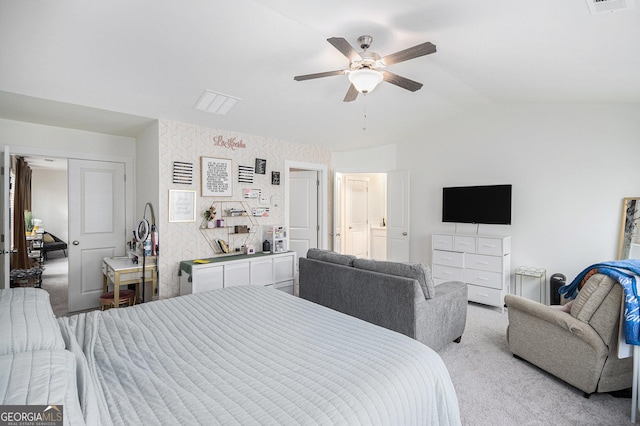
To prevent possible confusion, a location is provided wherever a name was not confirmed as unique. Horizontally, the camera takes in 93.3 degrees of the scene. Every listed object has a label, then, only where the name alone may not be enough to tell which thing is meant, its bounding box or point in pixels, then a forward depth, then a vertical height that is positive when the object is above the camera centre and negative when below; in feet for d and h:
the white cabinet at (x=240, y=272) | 12.14 -2.82
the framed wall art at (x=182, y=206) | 12.59 +0.09
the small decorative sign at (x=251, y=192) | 14.94 +0.80
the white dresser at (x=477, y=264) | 13.61 -2.63
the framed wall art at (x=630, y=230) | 11.39 -0.84
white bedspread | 3.51 -2.36
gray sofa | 8.75 -2.80
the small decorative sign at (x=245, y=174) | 14.73 +1.69
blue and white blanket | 6.43 -1.70
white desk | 11.53 -2.58
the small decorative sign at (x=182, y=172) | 12.64 +1.52
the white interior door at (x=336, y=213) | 18.87 -0.29
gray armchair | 7.13 -3.29
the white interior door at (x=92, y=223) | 13.42 -0.71
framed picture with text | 13.43 +1.43
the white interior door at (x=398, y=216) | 18.13 -0.46
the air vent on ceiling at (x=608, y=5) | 5.82 +4.01
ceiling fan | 6.93 +3.64
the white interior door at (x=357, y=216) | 23.40 -0.59
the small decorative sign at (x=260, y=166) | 15.34 +2.17
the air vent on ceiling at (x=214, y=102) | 11.13 +4.08
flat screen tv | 14.27 +0.22
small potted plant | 13.55 -0.35
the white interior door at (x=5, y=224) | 10.56 -0.56
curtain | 15.64 -0.92
